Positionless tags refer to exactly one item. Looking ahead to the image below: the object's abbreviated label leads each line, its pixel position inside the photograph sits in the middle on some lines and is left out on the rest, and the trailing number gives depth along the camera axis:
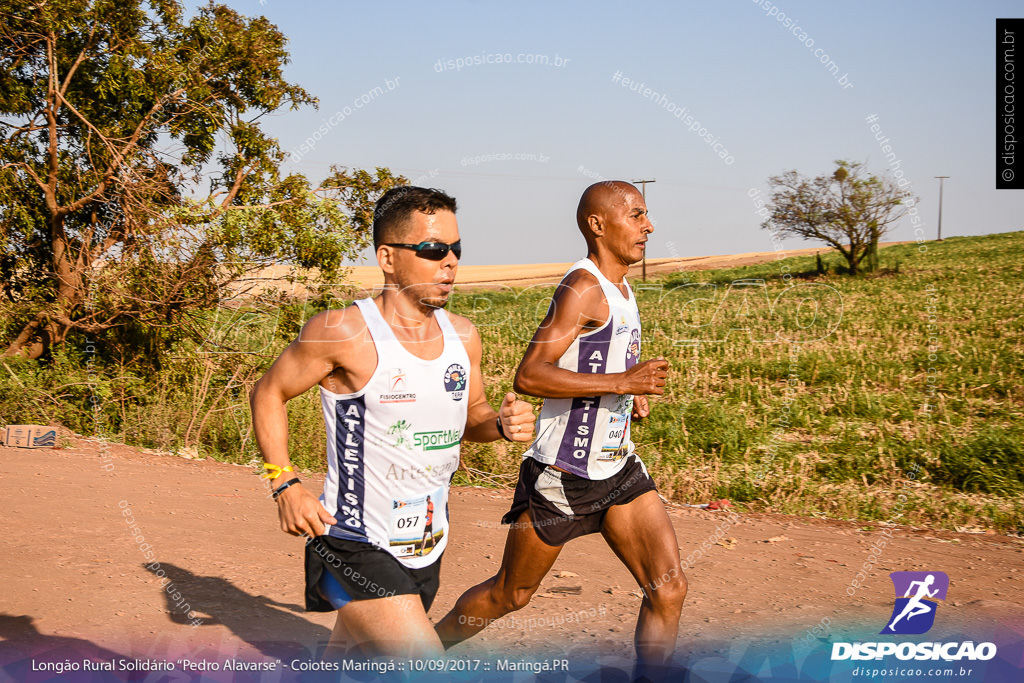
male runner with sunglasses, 2.76
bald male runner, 3.51
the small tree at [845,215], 26.20
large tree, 10.32
